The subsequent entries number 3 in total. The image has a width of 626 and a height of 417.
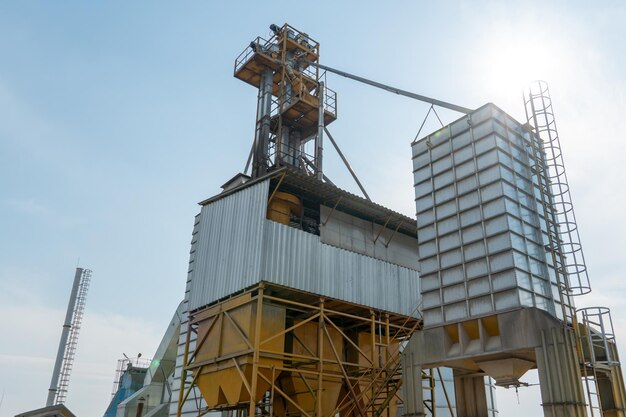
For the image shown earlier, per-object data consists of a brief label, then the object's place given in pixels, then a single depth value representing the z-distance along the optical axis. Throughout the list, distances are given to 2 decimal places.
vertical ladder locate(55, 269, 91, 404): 53.91
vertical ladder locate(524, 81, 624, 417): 13.77
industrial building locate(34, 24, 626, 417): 14.62
